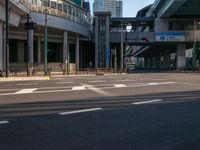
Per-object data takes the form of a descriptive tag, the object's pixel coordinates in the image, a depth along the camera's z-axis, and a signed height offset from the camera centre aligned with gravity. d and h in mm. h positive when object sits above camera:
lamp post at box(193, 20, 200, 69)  39841 +5517
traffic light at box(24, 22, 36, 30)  21409 +4407
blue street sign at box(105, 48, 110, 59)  38553 +2976
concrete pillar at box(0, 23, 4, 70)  22469 +2395
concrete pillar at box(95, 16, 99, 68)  40549 +4697
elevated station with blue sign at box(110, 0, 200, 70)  38848 +7689
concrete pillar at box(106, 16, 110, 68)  40152 +6062
